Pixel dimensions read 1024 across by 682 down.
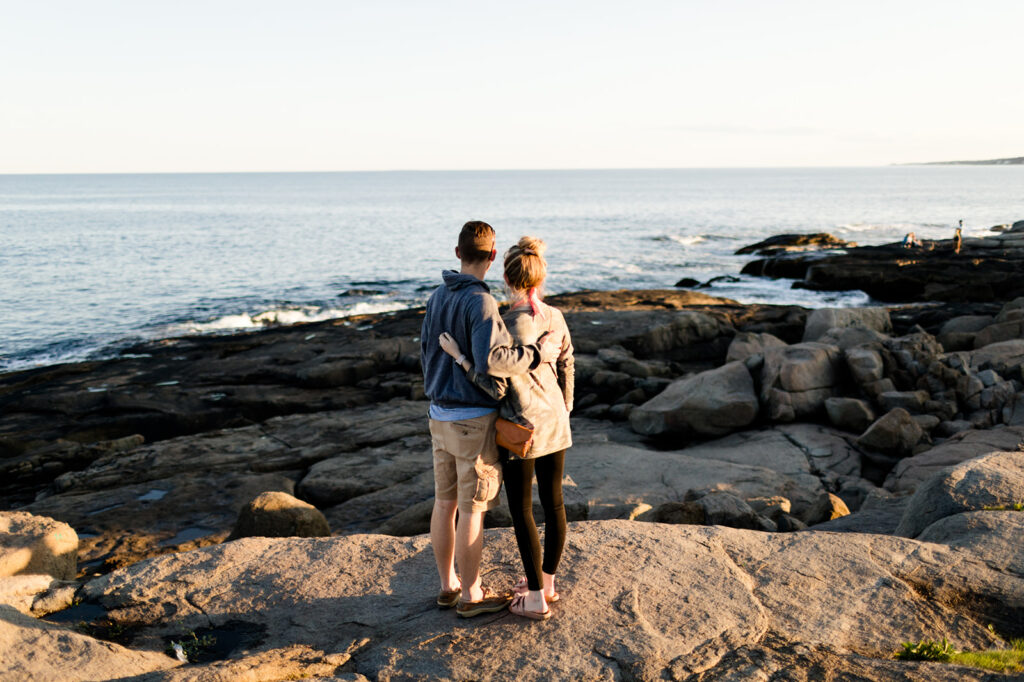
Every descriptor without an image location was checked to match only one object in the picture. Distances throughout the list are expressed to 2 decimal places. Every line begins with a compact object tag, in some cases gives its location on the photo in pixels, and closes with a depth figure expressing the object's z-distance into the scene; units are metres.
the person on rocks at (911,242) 38.94
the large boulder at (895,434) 10.98
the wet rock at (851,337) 14.67
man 4.24
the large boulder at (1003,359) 12.89
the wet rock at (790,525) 7.81
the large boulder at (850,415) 11.91
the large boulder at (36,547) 6.03
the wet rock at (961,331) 17.36
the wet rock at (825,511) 8.38
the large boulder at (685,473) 9.36
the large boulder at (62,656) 4.29
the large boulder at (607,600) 4.32
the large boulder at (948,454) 9.88
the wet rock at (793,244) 45.78
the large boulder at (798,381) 12.42
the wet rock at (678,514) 7.31
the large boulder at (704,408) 12.59
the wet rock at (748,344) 16.58
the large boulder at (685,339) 19.12
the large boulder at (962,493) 6.41
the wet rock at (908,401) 12.01
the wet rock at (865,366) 12.70
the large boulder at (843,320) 19.50
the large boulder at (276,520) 7.23
